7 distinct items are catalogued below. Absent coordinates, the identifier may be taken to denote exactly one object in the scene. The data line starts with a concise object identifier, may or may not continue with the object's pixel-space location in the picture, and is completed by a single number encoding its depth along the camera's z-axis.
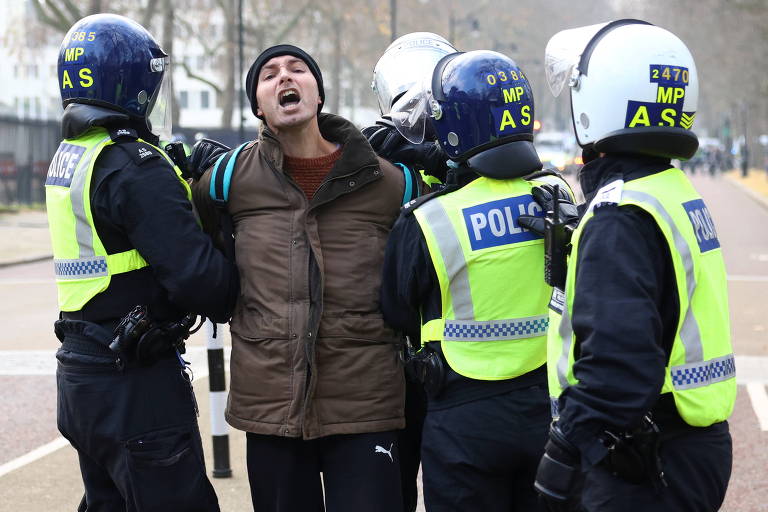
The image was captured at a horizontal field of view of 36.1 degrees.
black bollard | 5.71
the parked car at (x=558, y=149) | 51.51
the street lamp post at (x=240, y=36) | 27.62
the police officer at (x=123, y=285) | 3.53
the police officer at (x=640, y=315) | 2.64
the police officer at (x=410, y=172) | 4.05
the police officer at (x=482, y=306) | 3.34
